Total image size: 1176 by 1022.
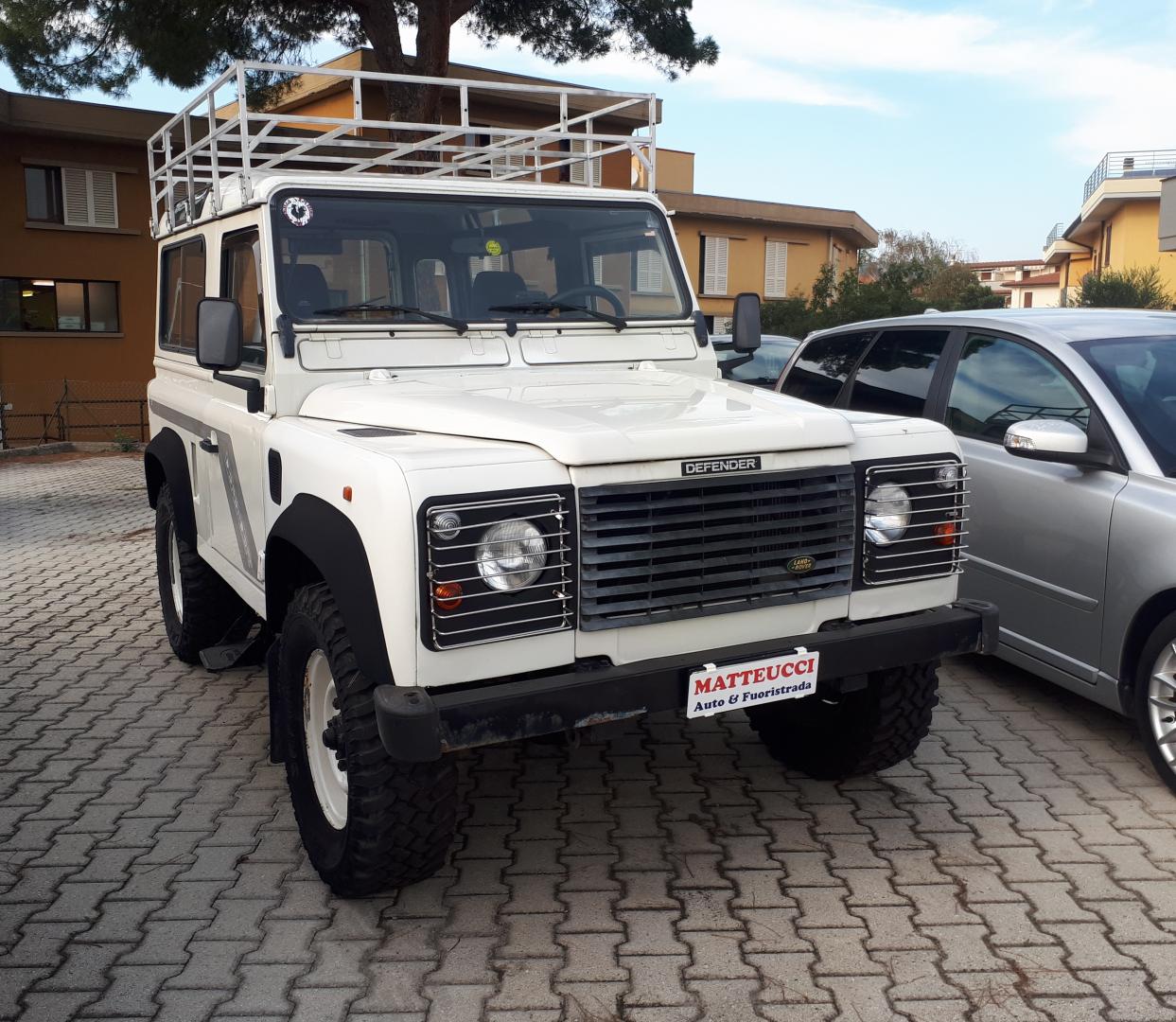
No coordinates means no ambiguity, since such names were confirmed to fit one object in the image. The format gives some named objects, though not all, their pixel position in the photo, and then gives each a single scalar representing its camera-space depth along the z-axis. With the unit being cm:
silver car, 426
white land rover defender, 306
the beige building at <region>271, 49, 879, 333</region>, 3328
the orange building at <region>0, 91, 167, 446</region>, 2167
